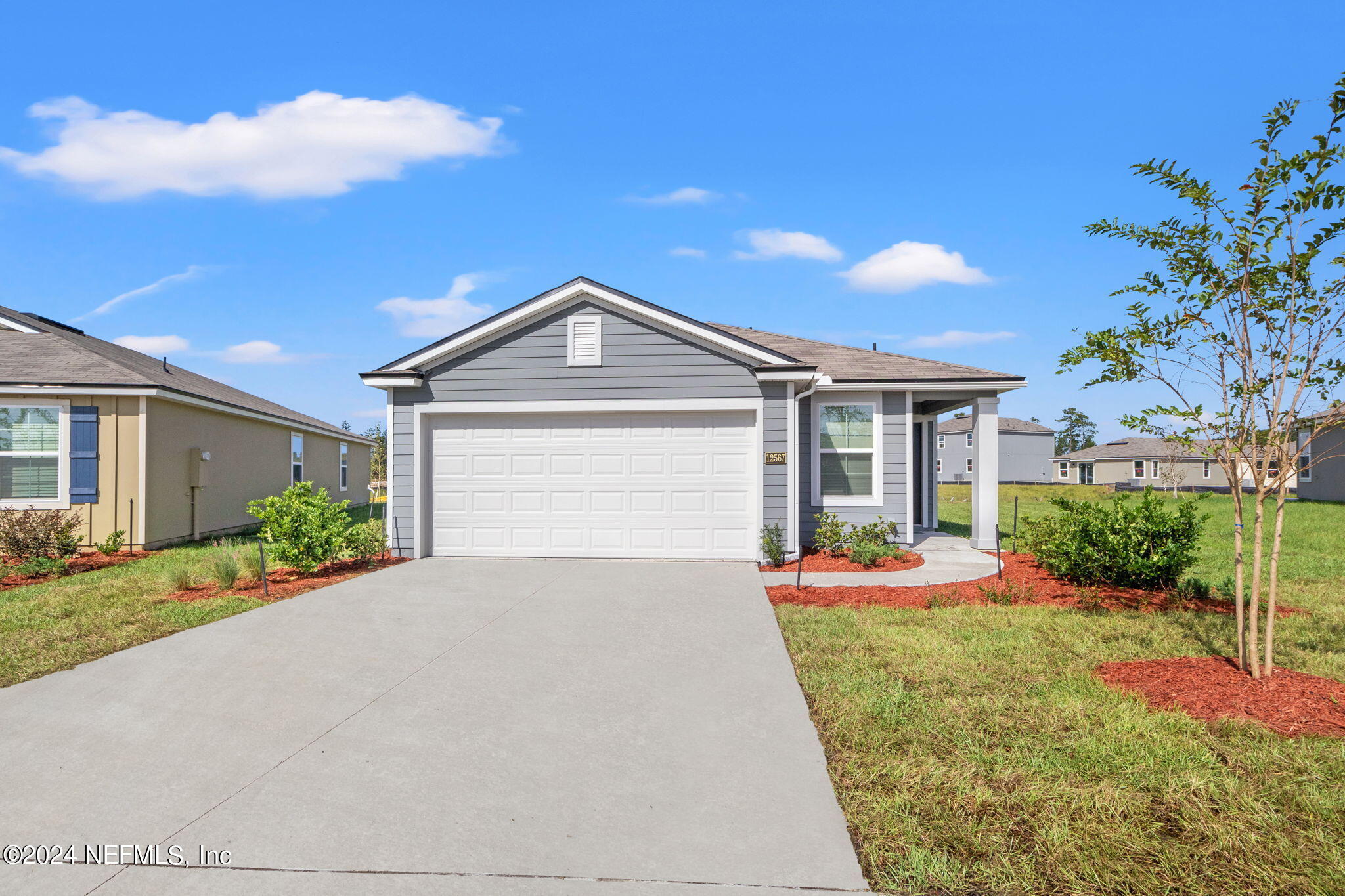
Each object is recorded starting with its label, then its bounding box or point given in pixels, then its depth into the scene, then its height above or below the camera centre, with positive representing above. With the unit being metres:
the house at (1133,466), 46.06 +0.12
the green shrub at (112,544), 11.98 -1.39
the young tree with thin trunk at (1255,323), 4.73 +1.06
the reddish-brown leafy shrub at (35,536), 10.33 -1.09
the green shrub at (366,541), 10.32 -1.16
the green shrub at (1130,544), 8.11 -0.91
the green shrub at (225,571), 8.89 -1.38
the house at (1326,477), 27.44 -0.34
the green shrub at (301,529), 9.50 -0.89
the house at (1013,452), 49.34 +1.14
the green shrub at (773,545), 10.34 -1.17
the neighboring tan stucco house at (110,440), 12.23 +0.45
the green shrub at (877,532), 11.42 -1.09
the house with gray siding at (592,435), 10.57 +0.48
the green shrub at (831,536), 11.45 -1.15
